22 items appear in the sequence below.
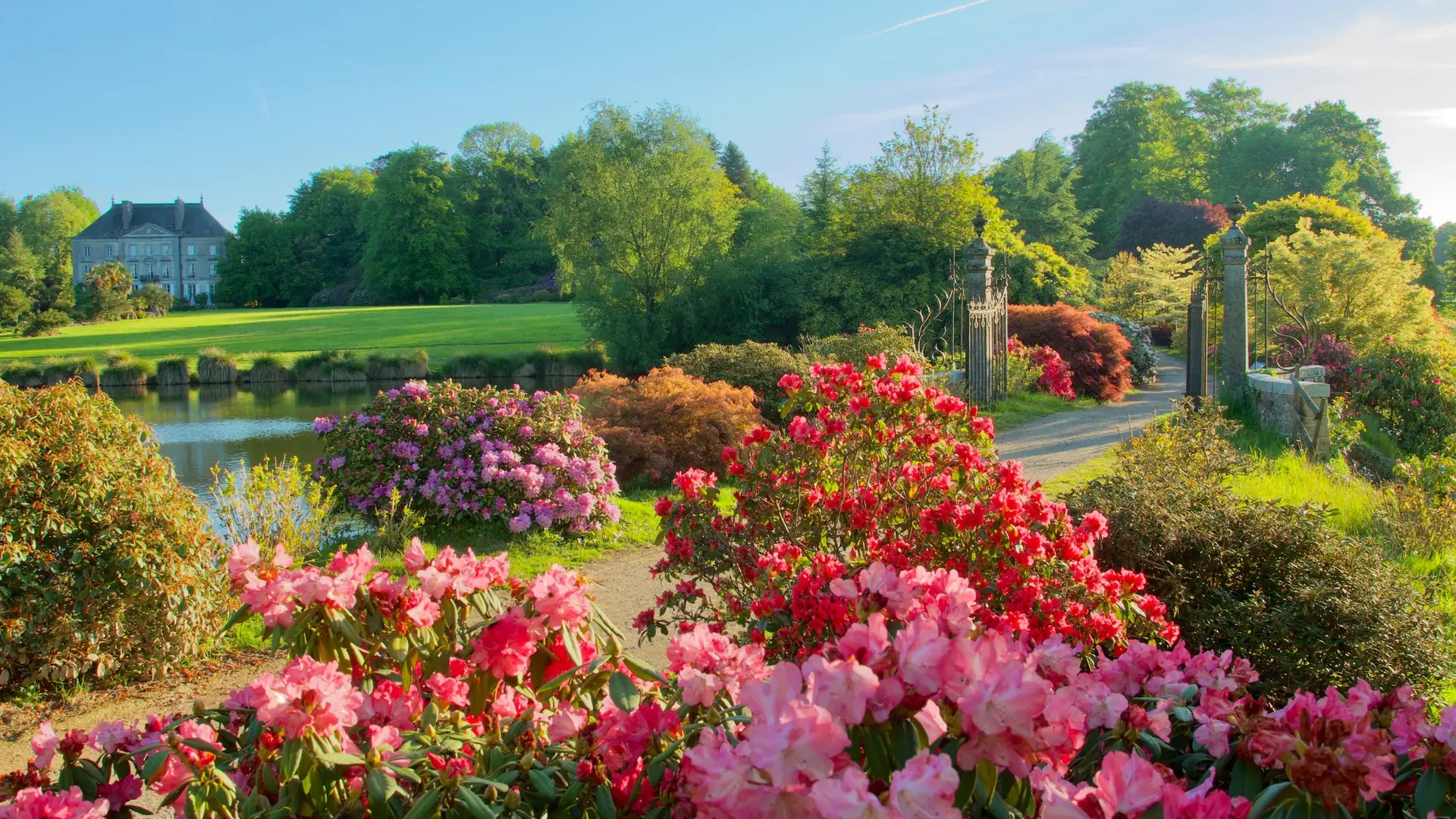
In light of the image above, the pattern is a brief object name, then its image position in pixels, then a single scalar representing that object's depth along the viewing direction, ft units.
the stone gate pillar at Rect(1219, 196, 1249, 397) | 40.22
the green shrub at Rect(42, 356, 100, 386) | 99.91
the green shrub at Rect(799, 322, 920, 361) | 45.57
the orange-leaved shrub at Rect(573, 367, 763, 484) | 33.37
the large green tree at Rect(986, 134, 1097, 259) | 124.88
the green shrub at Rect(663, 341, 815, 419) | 42.29
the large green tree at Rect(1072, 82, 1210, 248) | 175.42
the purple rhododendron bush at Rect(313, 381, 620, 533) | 24.75
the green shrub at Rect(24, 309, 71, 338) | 147.13
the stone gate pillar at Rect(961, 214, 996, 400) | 48.01
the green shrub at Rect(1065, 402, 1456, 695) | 11.96
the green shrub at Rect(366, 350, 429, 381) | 108.06
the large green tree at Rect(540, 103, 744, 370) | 101.19
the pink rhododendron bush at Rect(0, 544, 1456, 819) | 3.84
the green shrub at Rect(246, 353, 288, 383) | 106.63
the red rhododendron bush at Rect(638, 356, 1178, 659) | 10.10
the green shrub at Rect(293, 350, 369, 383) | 107.45
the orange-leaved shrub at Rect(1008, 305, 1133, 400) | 55.93
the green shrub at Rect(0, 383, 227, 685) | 14.32
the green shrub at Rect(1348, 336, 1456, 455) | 34.27
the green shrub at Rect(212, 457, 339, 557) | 21.11
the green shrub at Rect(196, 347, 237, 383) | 105.60
